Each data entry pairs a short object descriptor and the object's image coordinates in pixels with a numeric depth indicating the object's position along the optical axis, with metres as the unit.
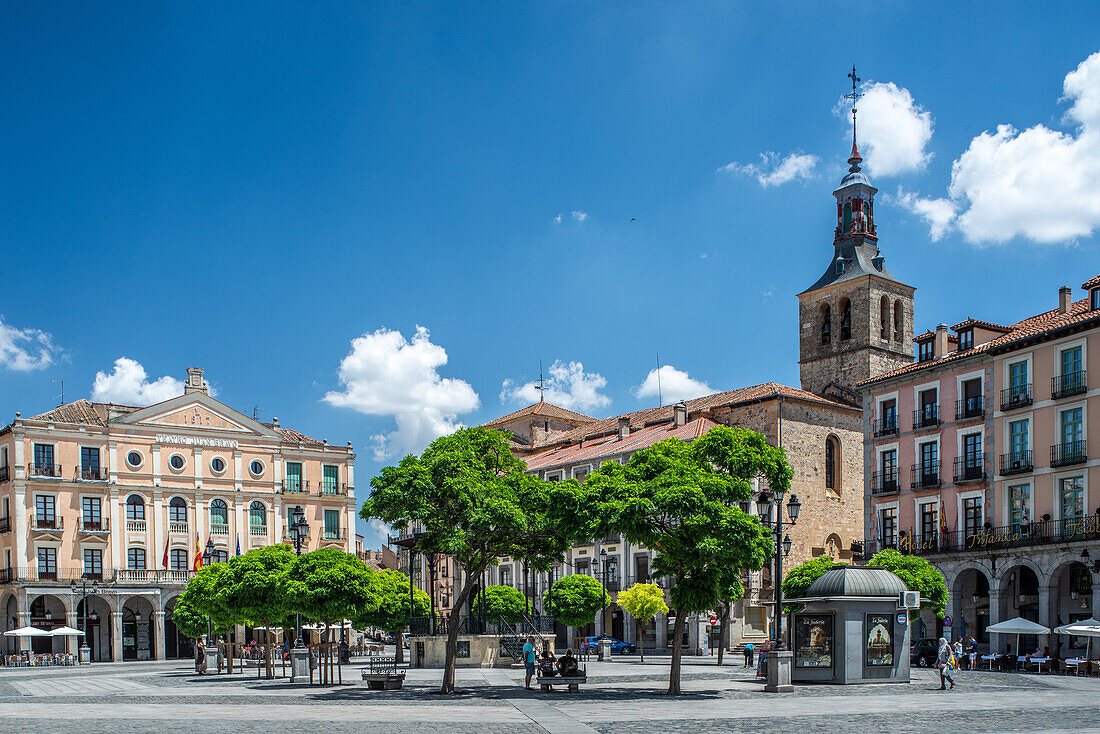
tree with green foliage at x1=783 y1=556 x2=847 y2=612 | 41.91
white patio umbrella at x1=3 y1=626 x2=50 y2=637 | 57.75
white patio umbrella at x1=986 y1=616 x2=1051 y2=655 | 41.62
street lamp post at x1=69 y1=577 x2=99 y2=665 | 60.09
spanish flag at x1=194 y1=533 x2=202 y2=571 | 58.53
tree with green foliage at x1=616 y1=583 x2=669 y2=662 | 56.09
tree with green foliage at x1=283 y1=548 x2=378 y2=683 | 33.56
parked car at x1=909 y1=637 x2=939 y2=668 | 43.72
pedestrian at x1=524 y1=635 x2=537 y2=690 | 31.18
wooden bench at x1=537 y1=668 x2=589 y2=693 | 29.50
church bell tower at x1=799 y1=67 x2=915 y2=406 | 69.94
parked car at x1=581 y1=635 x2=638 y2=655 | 61.26
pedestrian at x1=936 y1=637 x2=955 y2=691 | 30.02
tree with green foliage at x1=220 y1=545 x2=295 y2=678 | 39.56
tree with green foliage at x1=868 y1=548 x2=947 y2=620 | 39.97
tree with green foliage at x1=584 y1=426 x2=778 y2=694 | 26.77
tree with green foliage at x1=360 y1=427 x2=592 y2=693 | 27.56
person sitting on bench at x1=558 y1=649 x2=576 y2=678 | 29.78
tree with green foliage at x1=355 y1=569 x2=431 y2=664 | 42.01
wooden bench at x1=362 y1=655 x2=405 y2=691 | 30.95
